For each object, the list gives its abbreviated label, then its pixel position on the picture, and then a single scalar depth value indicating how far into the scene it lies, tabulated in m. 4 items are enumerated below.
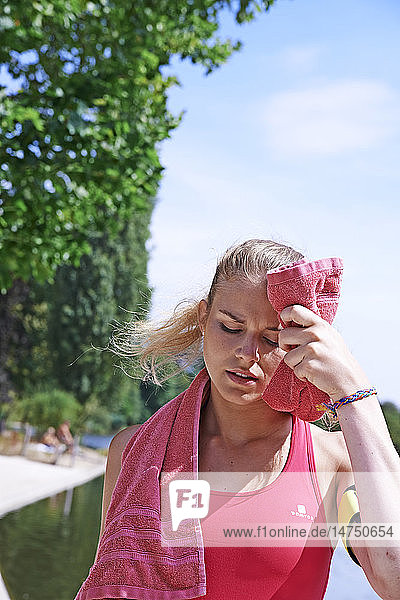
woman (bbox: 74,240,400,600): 1.15
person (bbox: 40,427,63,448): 19.25
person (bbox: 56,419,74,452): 19.86
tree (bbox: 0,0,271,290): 4.88
